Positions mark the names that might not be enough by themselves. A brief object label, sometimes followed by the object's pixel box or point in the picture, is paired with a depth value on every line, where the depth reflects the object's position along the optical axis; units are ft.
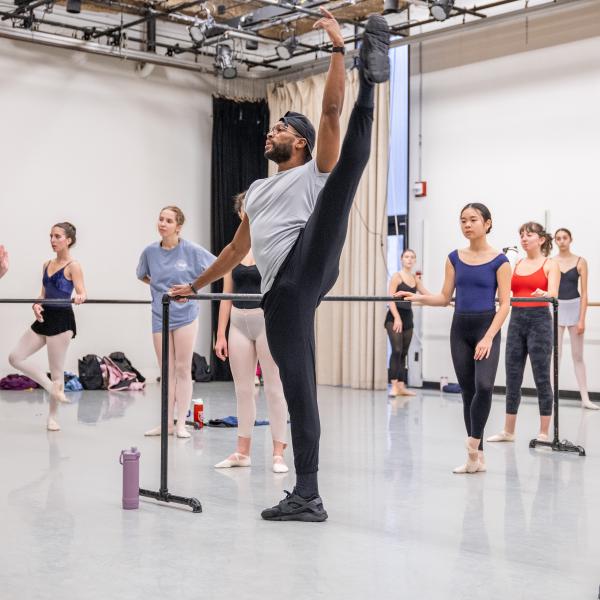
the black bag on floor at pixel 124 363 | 33.35
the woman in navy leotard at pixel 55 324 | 20.36
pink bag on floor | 31.83
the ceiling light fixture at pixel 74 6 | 28.53
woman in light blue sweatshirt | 19.54
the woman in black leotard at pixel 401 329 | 30.04
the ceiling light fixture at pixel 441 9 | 27.99
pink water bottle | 12.57
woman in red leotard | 19.26
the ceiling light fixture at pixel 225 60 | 32.79
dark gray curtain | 36.68
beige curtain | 33.37
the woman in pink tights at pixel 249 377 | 15.84
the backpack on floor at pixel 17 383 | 30.45
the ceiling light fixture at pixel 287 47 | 33.14
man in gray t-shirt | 10.50
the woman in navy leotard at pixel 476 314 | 15.16
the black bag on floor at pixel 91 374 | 31.58
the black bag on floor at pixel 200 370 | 34.94
